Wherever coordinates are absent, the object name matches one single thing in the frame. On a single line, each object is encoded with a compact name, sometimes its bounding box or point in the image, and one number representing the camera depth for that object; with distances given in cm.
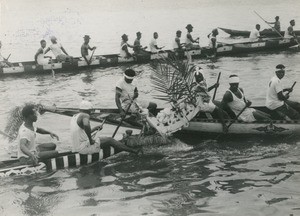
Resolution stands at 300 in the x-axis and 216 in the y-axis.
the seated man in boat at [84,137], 903
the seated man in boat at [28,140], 857
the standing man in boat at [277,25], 2560
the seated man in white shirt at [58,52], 2055
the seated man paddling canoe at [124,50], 2179
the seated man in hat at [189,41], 2304
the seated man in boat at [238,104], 1051
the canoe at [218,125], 1062
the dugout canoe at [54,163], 884
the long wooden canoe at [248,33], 2713
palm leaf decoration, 1040
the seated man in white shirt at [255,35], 2430
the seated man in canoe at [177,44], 2204
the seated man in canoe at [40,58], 1996
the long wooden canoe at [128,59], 2034
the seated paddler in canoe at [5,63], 2044
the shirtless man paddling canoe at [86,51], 2050
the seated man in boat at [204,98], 1073
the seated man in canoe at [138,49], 2261
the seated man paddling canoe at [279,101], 1077
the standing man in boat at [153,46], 2314
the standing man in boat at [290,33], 2341
